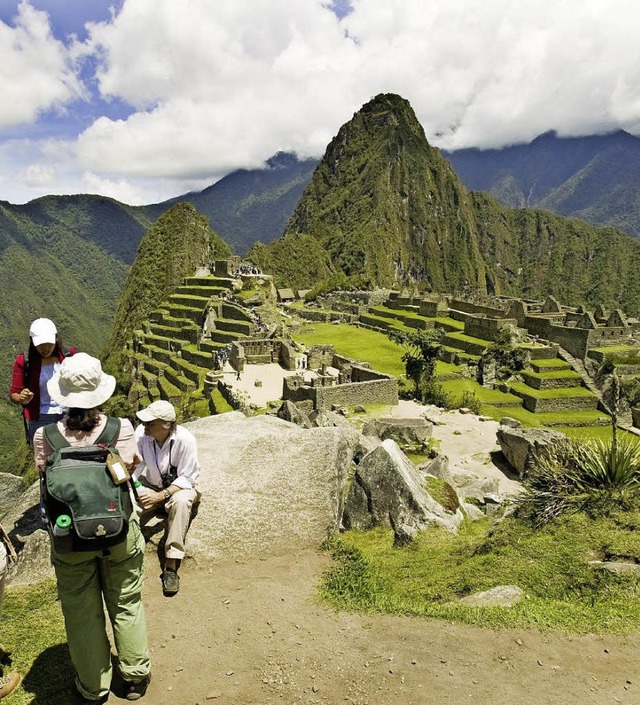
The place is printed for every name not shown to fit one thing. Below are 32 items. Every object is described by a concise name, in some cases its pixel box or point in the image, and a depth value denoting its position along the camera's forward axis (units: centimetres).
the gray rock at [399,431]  1914
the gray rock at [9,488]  1018
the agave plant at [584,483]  713
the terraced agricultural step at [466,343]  4235
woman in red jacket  579
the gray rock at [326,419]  1637
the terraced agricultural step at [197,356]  3834
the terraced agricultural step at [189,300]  5294
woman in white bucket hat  396
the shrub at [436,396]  3000
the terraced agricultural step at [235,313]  4406
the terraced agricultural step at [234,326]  4061
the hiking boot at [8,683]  416
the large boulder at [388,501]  784
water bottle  361
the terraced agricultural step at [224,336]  4006
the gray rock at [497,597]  541
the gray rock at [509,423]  2518
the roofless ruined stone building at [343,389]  2439
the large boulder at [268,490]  656
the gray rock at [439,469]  1205
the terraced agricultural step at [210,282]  5576
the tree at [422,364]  3212
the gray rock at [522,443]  1714
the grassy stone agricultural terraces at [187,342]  3619
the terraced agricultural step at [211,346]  3931
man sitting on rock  557
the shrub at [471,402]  2955
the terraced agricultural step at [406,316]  5400
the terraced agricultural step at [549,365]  3841
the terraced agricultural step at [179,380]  3594
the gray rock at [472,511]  948
